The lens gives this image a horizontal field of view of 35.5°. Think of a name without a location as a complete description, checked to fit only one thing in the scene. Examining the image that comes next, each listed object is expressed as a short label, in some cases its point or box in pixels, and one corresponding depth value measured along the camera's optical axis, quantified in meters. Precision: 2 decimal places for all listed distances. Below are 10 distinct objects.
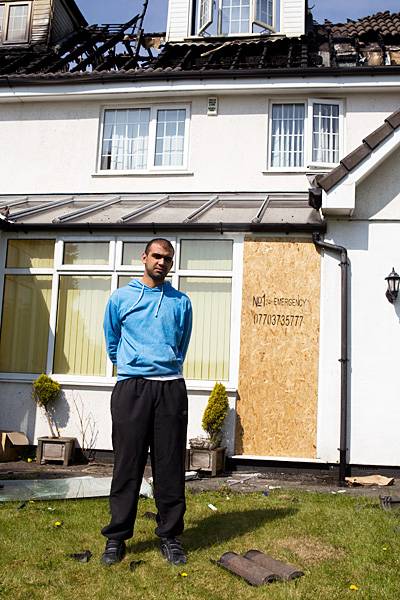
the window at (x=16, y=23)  16.50
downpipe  8.55
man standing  4.51
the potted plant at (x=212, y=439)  8.44
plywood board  8.83
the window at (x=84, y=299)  9.45
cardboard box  9.05
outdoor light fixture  8.73
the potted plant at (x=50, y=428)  8.98
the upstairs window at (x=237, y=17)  14.84
